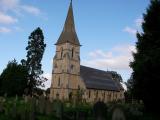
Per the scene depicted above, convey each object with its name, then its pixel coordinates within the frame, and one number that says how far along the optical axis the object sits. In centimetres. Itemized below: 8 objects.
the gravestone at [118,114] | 534
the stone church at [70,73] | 3279
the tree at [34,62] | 3071
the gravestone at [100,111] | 574
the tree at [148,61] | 1069
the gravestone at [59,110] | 952
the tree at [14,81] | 2709
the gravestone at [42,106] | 1080
